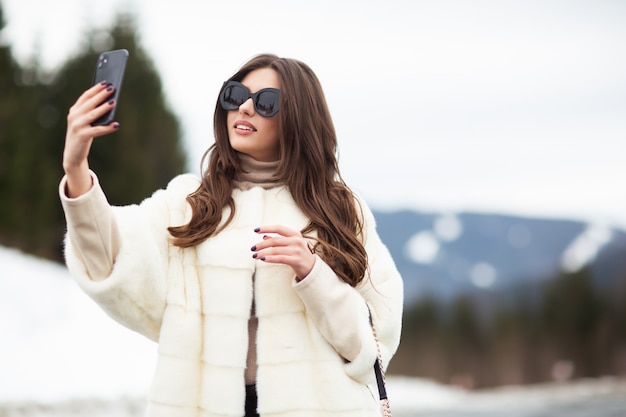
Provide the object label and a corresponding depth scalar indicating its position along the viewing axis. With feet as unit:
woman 9.43
